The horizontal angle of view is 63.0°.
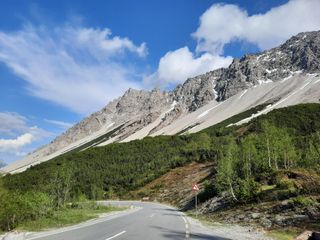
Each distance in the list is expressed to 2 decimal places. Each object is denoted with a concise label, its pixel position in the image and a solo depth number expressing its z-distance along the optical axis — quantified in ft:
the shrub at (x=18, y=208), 69.90
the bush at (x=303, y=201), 57.19
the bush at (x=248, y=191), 77.46
